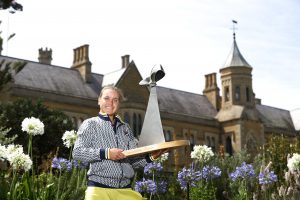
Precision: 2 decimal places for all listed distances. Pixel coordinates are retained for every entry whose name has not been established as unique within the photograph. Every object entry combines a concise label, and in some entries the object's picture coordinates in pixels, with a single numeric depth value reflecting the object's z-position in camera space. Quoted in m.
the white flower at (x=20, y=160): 5.98
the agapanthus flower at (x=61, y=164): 7.55
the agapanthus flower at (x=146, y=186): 7.27
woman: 4.16
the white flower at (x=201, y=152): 8.48
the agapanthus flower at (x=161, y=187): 8.56
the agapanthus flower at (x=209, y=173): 8.72
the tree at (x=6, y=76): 12.70
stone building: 35.22
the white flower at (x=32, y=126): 6.21
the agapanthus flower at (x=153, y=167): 8.21
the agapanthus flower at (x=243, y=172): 8.55
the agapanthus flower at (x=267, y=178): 8.34
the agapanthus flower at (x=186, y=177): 8.40
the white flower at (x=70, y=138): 7.21
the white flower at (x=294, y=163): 8.15
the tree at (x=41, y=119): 23.06
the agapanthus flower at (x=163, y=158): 8.58
